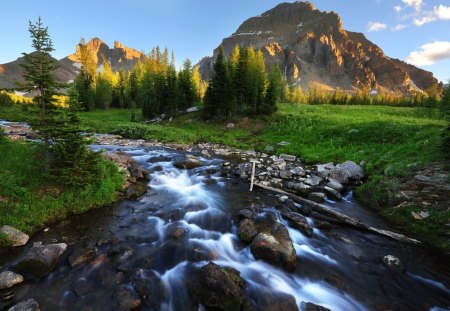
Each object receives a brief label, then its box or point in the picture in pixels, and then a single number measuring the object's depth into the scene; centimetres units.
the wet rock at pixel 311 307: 665
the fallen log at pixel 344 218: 1001
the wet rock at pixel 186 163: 1883
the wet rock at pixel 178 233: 1001
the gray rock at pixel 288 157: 2243
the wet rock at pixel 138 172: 1556
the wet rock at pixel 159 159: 1988
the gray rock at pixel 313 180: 1619
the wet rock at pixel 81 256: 803
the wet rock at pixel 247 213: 1146
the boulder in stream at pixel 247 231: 978
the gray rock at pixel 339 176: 1669
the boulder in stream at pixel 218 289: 650
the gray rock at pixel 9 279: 682
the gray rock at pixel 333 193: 1431
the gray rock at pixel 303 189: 1481
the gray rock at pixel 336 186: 1533
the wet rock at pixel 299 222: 1091
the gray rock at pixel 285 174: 1736
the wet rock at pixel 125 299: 648
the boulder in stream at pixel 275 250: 854
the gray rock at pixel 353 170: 1694
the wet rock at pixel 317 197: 1377
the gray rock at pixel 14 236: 852
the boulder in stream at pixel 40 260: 746
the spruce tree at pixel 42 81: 1030
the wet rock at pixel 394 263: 862
